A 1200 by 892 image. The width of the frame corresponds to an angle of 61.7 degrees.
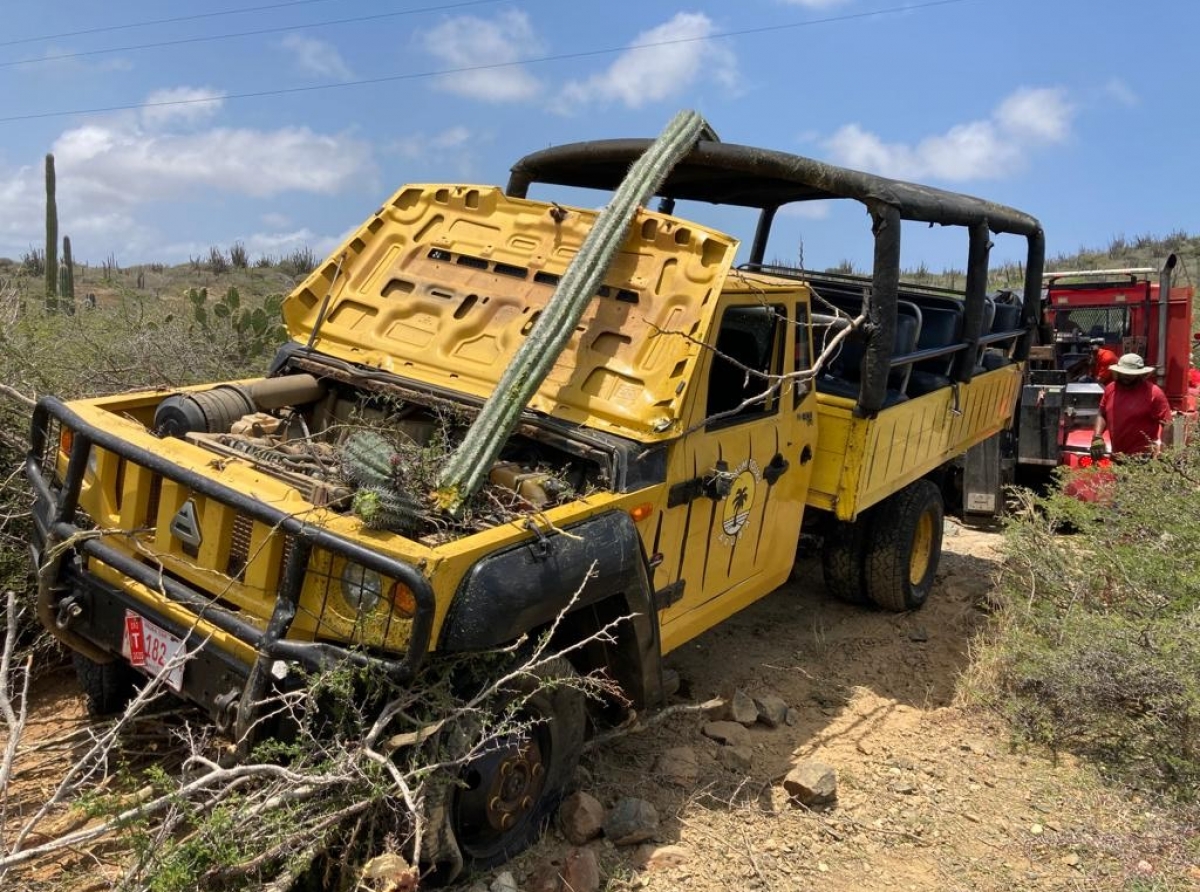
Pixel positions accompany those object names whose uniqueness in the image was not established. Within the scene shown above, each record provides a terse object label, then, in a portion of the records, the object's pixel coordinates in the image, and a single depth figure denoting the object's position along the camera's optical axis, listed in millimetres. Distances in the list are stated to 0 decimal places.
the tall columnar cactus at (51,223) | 16534
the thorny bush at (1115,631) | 4664
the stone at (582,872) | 3447
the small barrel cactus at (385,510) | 3146
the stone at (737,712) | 4895
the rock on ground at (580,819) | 3751
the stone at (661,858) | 3701
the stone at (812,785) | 4238
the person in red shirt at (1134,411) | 8359
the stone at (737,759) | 4496
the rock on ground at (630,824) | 3793
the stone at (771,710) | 4980
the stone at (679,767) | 4281
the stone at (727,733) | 4695
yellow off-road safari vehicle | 3188
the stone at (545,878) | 3451
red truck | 9586
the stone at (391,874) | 2898
